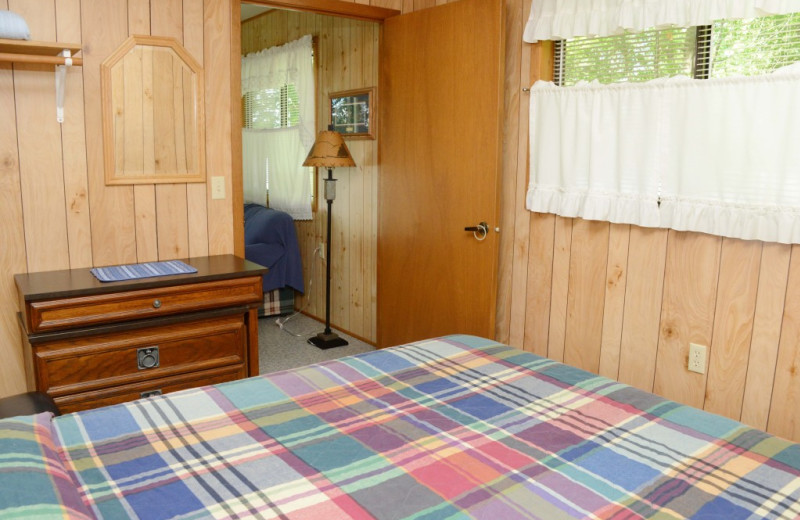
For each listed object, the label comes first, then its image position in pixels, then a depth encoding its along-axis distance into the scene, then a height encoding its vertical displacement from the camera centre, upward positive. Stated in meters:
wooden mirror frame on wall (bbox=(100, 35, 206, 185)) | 2.86 +0.20
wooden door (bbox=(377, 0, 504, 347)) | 3.24 -0.03
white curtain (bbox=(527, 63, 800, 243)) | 2.33 +0.06
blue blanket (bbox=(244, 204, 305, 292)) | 4.80 -0.66
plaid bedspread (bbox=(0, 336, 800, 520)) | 1.18 -0.63
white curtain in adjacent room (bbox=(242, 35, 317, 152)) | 4.87 +0.71
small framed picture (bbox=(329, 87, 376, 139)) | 4.20 +0.33
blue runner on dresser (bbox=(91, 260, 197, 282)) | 2.63 -0.49
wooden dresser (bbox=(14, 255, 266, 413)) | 2.38 -0.71
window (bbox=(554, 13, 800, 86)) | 2.35 +0.48
